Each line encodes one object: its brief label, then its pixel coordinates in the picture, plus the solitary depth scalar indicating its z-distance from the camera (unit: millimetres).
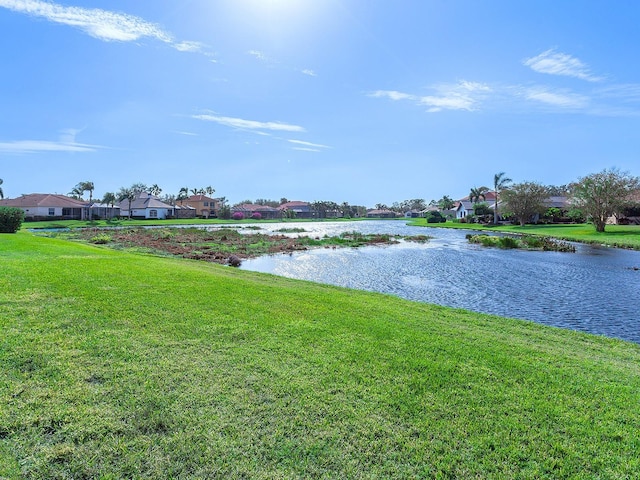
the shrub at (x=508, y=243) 38631
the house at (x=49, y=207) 73062
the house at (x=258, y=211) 126569
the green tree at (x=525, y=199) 69188
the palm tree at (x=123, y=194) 91312
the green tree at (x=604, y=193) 51188
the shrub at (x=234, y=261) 25408
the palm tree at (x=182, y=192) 124119
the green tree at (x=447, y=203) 137625
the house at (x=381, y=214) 166750
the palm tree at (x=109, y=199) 85562
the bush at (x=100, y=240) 35219
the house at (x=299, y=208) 143000
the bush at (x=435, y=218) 98875
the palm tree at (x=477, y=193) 96562
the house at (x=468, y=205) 102675
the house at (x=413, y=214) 163025
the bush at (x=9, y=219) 28328
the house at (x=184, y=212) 103062
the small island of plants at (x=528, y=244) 36156
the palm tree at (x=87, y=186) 83606
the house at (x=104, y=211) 85938
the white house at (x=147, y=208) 92375
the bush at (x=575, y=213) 55978
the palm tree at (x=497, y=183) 78938
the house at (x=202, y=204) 116638
